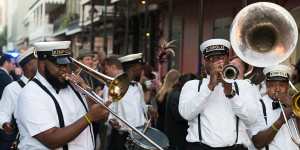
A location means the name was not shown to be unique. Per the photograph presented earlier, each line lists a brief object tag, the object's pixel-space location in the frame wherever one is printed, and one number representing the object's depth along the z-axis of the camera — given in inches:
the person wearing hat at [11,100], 275.7
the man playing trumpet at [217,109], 204.2
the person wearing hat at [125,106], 312.2
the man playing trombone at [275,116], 207.2
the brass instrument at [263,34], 220.1
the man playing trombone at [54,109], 180.1
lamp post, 808.1
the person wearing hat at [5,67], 349.4
